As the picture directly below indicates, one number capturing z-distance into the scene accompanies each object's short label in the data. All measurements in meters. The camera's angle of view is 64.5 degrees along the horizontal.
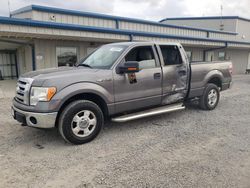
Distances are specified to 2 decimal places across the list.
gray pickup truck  3.45
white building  9.32
